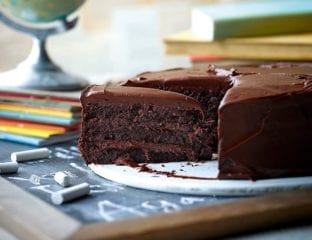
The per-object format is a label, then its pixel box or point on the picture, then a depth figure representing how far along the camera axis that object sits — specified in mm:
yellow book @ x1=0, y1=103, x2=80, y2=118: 1261
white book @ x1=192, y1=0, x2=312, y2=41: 1360
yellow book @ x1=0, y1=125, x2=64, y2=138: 1226
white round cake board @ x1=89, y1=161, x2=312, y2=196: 1011
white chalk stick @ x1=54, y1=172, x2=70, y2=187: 1045
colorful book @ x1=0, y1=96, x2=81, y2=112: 1267
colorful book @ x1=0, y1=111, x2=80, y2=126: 1255
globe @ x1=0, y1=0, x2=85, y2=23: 1355
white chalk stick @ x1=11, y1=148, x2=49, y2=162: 1139
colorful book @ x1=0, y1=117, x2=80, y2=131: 1253
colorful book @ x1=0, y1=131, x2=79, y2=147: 1216
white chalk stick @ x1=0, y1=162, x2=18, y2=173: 1088
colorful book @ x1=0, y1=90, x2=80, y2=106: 1289
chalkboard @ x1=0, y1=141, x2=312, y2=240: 913
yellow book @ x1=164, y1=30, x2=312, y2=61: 1333
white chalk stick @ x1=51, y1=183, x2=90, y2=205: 982
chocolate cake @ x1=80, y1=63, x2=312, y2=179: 1038
